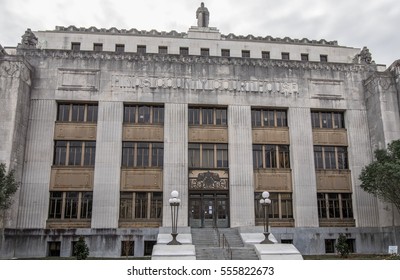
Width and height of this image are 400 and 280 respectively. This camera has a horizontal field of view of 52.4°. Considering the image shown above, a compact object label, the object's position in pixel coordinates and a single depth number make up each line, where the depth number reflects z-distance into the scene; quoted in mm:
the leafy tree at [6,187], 26062
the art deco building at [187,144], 30906
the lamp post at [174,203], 24373
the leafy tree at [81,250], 25020
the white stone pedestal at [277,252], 23016
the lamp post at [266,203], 25250
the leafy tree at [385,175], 27859
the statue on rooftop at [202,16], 45406
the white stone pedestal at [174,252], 22062
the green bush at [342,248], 27139
